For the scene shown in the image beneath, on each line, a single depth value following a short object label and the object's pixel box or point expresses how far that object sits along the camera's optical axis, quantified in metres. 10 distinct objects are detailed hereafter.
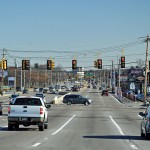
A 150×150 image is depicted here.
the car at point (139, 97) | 96.95
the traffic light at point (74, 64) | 62.78
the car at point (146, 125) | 19.41
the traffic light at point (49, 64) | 62.41
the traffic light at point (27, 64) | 61.31
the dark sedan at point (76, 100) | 75.62
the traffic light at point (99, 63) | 63.19
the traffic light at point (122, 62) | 59.44
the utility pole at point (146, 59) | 70.25
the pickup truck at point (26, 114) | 25.08
